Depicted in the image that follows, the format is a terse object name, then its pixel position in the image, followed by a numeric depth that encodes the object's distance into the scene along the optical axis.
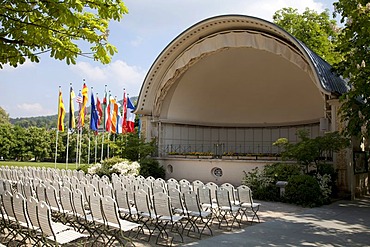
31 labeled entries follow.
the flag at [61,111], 21.84
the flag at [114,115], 23.82
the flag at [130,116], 23.91
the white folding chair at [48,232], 5.13
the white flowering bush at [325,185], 12.66
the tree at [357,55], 8.85
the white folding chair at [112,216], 5.84
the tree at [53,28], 5.35
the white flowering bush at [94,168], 18.94
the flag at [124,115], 24.22
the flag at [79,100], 21.89
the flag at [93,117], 22.78
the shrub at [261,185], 13.30
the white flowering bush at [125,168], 17.95
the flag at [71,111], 21.88
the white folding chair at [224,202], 8.22
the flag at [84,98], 22.08
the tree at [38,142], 54.47
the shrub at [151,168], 19.03
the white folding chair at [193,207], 7.34
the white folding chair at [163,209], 6.76
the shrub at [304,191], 12.09
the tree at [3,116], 80.81
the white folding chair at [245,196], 8.68
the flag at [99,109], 23.25
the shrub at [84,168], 20.38
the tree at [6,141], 53.06
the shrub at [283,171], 13.75
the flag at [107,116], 23.77
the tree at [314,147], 12.88
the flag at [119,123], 24.27
